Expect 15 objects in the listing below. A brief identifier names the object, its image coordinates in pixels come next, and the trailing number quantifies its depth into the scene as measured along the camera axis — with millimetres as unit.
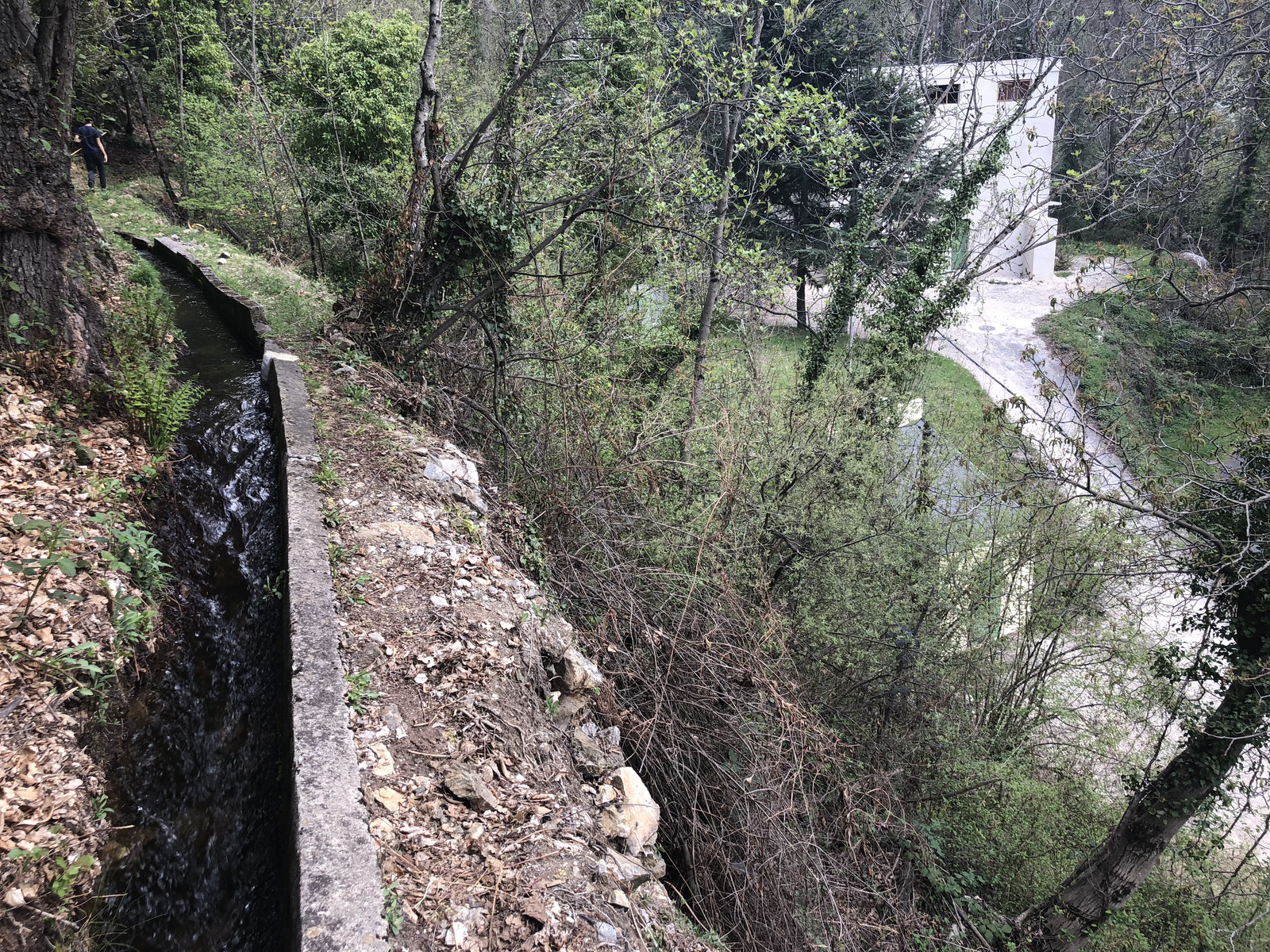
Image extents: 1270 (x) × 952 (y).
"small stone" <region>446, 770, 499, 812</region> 2938
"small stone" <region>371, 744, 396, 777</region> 2855
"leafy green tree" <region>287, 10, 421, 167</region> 10867
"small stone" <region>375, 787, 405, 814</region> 2742
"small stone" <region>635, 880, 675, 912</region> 3307
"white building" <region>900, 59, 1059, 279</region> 11922
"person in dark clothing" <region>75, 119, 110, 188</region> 12766
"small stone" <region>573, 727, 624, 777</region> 3820
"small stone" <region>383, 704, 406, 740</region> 3064
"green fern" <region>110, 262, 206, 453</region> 4621
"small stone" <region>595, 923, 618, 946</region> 2670
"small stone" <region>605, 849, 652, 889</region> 3111
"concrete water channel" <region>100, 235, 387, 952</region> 2506
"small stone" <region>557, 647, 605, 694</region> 4152
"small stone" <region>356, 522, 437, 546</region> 4191
